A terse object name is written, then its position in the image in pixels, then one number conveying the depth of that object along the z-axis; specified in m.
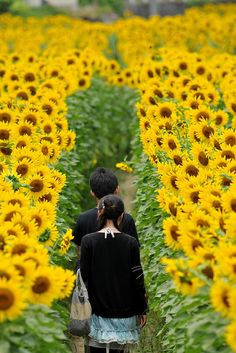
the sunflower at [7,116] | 20.23
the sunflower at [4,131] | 18.74
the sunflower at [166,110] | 20.06
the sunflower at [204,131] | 18.01
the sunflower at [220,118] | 20.16
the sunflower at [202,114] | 19.61
